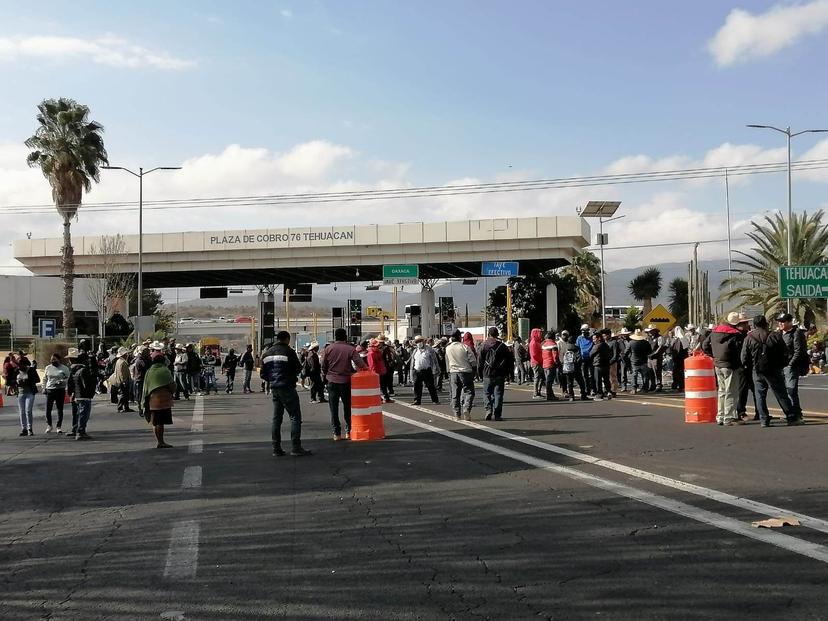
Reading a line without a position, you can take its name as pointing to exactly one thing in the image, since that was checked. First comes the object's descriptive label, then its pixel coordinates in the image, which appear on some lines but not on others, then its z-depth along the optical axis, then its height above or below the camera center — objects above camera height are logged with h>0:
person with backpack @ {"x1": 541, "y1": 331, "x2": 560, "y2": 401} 22.36 -0.75
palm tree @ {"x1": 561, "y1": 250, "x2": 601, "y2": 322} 77.00 +4.58
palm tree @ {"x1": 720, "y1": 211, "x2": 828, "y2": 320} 45.84 +3.75
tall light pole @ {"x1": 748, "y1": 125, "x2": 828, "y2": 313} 36.53 +8.33
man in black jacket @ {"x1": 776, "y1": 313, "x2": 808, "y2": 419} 14.32 -0.39
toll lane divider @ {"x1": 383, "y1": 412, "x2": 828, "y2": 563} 6.37 -1.60
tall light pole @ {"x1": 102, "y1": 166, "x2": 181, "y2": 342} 41.53 +5.91
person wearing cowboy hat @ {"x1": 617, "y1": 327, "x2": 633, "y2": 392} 22.97 -0.57
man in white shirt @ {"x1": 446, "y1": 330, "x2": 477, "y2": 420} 17.20 -0.80
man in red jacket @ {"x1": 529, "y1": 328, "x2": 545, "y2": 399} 22.97 -0.70
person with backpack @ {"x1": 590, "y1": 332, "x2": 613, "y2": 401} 21.12 -0.78
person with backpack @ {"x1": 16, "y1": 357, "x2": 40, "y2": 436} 17.11 -1.15
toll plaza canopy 51.34 +5.35
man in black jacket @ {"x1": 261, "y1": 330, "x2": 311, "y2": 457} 12.23 -0.76
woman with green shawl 13.88 -0.98
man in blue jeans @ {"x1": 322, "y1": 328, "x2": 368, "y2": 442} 14.30 -0.55
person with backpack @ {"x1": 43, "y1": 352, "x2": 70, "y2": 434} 16.14 -0.77
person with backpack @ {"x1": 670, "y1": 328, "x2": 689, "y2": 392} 23.02 -0.72
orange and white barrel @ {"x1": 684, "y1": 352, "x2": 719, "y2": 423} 15.05 -1.03
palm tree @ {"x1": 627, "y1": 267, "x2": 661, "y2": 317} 79.88 +4.27
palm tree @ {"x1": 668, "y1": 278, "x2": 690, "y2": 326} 79.44 +3.07
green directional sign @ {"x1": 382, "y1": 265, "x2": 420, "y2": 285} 52.66 +3.61
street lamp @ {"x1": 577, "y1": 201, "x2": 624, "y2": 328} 53.41 +7.61
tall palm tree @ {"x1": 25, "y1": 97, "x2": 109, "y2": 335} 43.34 +9.27
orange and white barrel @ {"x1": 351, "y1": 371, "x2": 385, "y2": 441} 13.91 -1.14
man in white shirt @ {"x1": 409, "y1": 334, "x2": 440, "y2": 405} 21.89 -0.88
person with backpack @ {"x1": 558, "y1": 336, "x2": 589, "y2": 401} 21.66 -0.81
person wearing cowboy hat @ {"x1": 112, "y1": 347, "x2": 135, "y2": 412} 21.94 -1.05
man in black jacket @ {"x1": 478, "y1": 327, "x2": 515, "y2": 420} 16.64 -0.67
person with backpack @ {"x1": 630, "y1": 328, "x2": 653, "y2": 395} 22.55 -0.53
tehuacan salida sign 35.09 +2.01
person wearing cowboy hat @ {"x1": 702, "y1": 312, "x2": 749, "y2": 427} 14.31 -0.62
